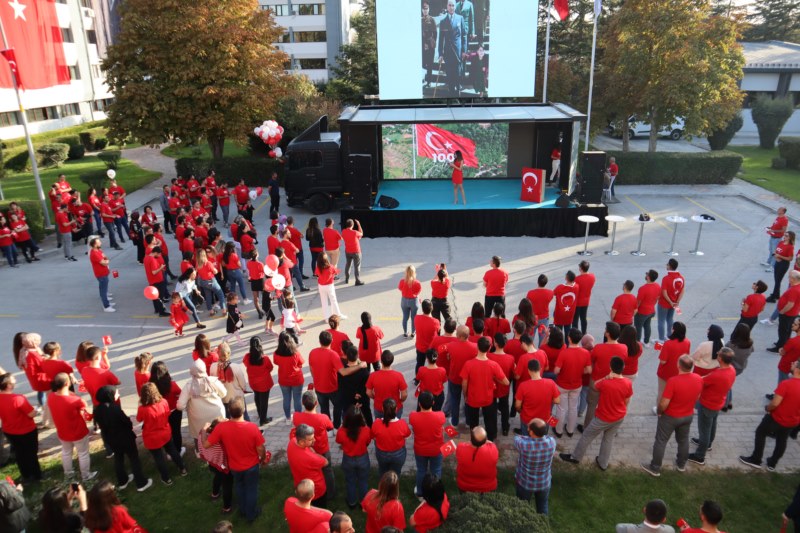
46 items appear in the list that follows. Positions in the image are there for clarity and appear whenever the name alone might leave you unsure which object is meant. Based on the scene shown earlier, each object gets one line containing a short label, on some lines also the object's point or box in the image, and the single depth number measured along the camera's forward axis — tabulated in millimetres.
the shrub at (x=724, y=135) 28984
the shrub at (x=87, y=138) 33659
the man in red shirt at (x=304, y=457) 5395
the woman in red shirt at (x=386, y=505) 4762
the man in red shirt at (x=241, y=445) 5672
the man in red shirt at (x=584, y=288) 9648
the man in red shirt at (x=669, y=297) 9453
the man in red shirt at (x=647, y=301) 9250
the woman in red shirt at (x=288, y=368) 7203
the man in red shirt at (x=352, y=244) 12461
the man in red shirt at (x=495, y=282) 9906
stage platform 16453
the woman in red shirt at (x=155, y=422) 6258
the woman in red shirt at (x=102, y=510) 4777
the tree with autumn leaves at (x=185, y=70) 21125
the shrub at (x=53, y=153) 28625
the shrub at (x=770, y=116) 30219
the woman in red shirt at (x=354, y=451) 5707
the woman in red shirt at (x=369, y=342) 8000
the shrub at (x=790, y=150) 25406
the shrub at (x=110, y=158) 28203
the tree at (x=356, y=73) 33906
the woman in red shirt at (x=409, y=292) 9798
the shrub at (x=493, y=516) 4637
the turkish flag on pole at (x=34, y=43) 16578
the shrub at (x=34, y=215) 16141
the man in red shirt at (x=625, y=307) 8841
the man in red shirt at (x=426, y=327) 8211
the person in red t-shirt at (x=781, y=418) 6426
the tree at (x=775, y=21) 45438
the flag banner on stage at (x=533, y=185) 17203
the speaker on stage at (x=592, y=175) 16531
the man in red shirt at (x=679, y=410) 6352
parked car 34406
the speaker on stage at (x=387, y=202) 17188
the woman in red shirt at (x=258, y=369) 7195
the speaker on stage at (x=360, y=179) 16781
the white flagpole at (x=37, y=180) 17467
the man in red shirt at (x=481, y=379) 6762
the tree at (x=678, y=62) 20672
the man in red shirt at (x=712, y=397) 6605
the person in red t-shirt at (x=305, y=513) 4664
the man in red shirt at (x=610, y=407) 6395
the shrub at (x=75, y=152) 31344
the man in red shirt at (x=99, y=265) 11177
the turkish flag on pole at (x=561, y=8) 20453
